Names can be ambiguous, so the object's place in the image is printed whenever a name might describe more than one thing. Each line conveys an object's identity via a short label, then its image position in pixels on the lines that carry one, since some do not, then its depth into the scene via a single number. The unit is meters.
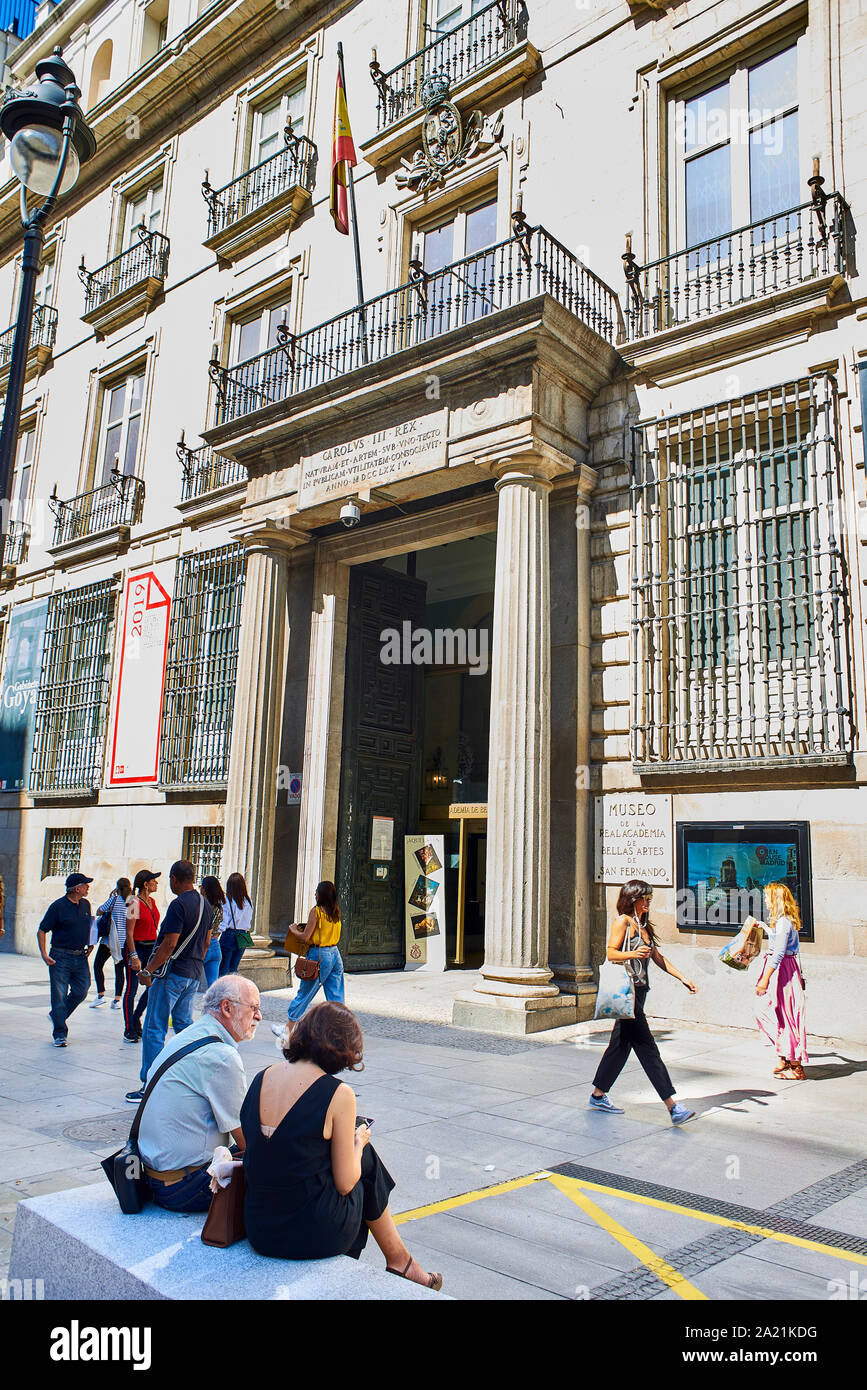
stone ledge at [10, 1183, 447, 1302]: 2.91
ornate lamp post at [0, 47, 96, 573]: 7.65
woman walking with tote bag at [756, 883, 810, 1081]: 8.31
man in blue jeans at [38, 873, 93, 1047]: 9.72
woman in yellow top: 9.65
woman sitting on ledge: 3.26
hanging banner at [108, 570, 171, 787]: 18.55
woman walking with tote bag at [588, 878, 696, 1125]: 6.79
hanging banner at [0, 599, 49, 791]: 22.69
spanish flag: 14.91
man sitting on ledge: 3.71
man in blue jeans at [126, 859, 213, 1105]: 7.59
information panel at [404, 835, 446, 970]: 15.85
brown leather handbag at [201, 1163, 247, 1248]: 3.30
